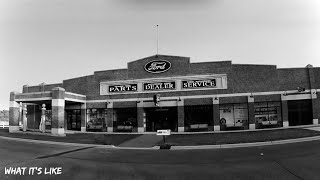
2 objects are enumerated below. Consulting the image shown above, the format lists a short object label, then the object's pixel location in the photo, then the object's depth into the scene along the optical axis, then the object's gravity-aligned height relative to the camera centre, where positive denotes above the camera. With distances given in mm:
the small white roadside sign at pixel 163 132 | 18391 -2324
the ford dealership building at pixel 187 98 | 27750 +1011
